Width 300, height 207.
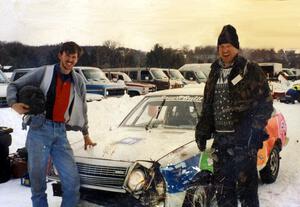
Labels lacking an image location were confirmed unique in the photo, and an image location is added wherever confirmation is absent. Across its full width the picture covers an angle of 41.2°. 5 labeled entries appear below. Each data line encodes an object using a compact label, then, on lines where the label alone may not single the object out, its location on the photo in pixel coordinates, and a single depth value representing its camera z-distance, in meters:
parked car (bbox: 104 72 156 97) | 11.38
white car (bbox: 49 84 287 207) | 2.37
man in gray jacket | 2.62
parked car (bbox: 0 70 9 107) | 6.72
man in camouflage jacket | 2.30
